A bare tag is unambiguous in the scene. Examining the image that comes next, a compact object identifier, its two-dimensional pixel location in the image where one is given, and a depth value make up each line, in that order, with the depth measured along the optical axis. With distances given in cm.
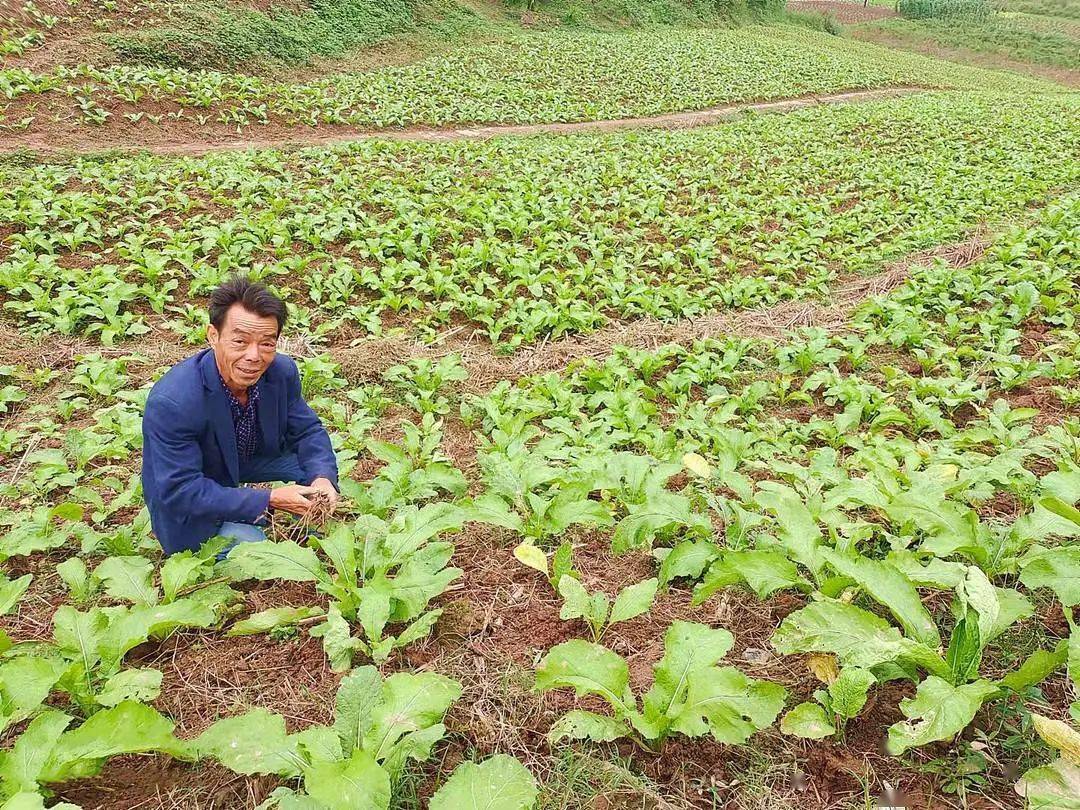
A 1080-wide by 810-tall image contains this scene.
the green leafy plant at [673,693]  182
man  300
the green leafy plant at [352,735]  176
